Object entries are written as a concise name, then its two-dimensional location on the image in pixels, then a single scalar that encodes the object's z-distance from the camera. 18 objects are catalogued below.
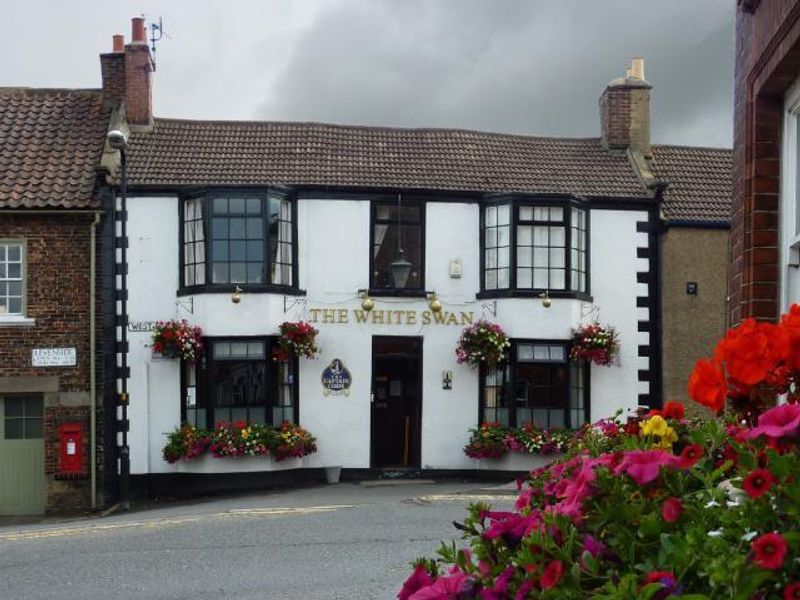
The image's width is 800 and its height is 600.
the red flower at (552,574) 2.85
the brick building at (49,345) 19.52
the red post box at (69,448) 19.31
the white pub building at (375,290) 20.02
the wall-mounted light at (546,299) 20.30
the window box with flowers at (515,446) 19.94
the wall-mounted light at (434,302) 20.48
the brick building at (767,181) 6.18
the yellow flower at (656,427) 3.70
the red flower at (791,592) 2.43
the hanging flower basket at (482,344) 20.02
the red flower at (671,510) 2.88
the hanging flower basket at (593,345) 20.28
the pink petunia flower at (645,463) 3.07
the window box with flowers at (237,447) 19.45
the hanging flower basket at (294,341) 19.69
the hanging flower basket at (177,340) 19.41
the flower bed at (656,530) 2.56
